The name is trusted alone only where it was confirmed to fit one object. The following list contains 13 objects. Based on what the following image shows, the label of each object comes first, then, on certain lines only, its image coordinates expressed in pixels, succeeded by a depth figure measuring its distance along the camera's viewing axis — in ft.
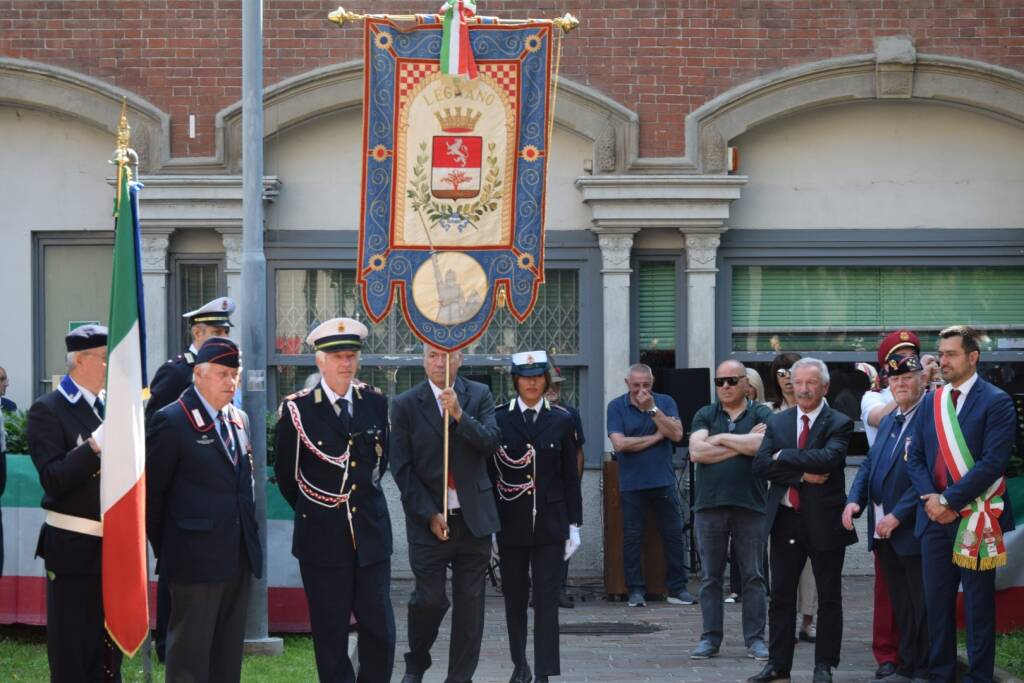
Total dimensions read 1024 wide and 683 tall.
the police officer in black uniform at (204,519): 42.86
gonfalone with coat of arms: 53.83
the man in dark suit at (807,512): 55.37
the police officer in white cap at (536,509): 55.32
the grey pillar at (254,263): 57.19
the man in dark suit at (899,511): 54.44
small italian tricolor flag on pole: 53.18
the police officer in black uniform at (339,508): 48.27
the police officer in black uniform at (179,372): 52.01
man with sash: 51.08
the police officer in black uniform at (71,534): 43.82
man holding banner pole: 53.46
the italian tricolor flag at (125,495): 41.64
